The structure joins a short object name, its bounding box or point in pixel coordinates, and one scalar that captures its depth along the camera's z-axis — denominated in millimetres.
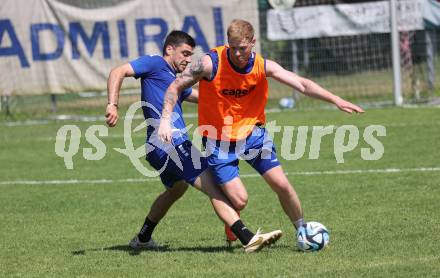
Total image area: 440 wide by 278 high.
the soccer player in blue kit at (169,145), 14953
